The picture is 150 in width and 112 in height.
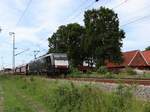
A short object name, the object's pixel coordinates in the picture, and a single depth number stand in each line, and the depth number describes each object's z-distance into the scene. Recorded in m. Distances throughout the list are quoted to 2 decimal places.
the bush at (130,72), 18.41
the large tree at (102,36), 29.41
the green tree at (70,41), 31.51
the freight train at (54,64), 16.93
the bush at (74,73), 16.30
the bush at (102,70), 19.80
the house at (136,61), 32.63
